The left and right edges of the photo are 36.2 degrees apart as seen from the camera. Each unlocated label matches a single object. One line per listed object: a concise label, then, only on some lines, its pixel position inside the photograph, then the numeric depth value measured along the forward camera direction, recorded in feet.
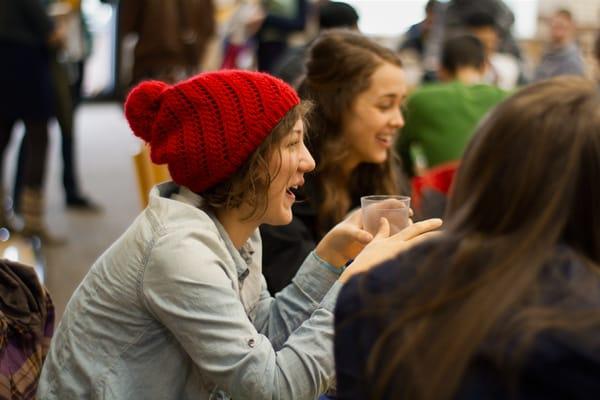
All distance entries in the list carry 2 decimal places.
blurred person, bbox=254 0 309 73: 18.30
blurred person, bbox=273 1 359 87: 15.84
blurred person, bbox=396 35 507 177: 12.16
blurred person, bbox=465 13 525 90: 18.78
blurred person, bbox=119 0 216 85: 16.43
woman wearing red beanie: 4.96
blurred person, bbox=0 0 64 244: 14.37
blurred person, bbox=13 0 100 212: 15.55
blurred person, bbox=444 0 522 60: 19.65
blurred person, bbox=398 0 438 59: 21.57
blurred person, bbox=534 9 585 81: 20.79
